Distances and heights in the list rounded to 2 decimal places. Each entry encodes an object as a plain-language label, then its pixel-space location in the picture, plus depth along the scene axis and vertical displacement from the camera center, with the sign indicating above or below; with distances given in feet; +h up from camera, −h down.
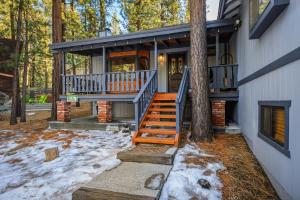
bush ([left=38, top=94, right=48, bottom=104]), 58.00 +0.33
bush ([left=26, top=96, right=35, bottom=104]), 56.02 -0.03
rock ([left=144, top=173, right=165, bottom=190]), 8.60 -4.43
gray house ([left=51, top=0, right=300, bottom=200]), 7.52 +2.02
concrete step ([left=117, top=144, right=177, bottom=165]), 11.41 -3.88
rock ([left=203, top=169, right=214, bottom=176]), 9.86 -4.35
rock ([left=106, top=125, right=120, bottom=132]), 20.70 -3.49
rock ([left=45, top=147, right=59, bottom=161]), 13.10 -4.29
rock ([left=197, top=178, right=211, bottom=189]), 8.80 -4.47
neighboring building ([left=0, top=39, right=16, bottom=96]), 44.56 +7.05
